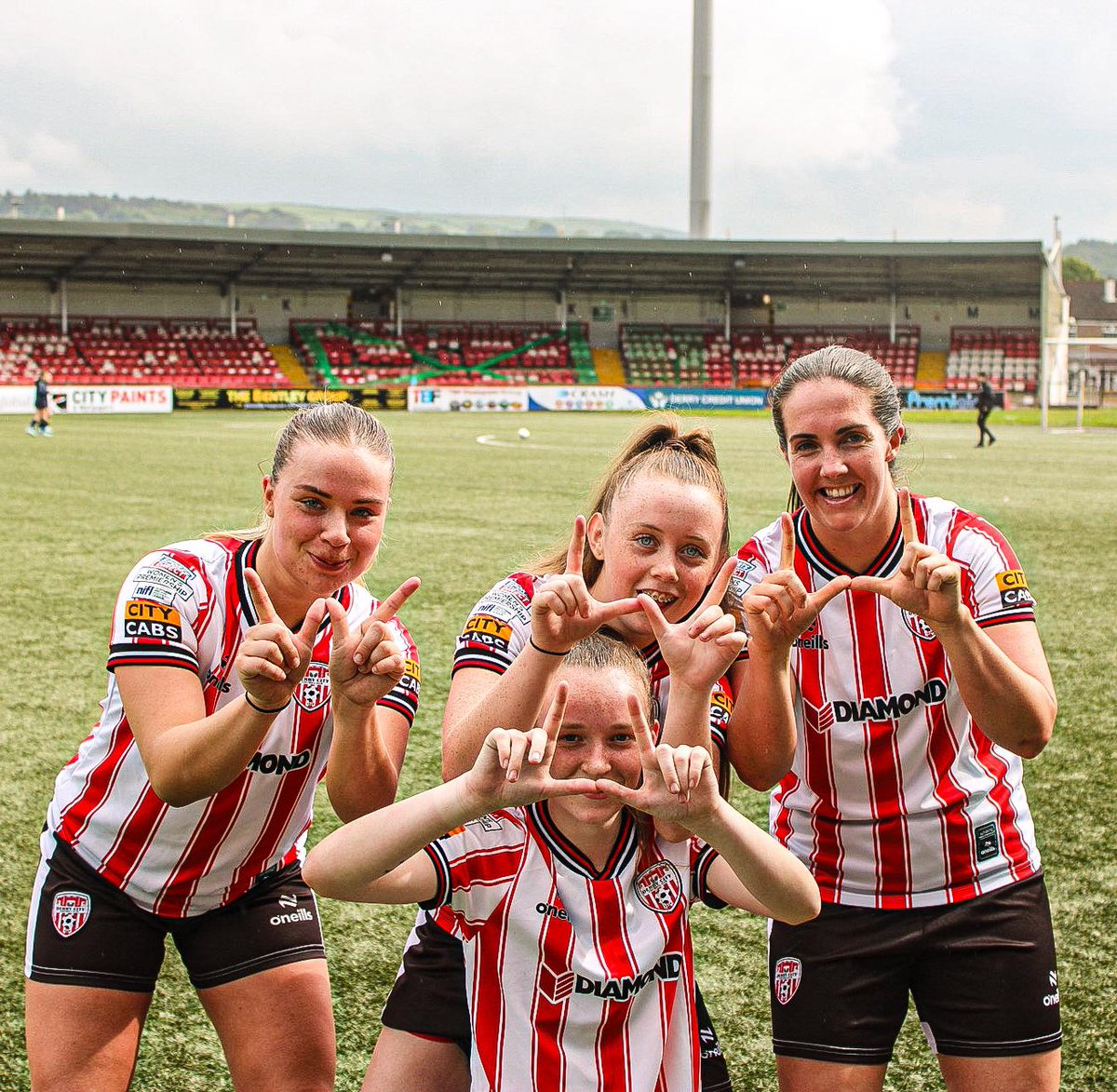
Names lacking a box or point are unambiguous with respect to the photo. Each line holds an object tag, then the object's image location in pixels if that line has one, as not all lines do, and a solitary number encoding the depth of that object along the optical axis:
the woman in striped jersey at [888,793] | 2.58
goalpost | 49.44
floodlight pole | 48.88
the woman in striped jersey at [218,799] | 2.58
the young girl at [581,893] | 2.18
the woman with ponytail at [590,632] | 2.30
